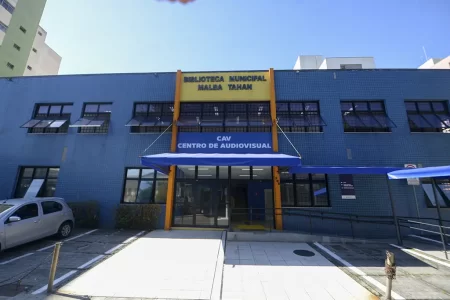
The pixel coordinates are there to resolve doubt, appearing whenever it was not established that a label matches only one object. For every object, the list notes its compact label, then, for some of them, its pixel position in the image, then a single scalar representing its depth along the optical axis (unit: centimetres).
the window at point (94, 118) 1134
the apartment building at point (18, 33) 2517
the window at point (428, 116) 1070
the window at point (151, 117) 1116
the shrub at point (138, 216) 988
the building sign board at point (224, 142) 1066
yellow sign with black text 1158
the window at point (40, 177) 1098
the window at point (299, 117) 1088
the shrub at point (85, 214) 984
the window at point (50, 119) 1161
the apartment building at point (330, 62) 2488
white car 592
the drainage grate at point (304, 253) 670
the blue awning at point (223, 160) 784
